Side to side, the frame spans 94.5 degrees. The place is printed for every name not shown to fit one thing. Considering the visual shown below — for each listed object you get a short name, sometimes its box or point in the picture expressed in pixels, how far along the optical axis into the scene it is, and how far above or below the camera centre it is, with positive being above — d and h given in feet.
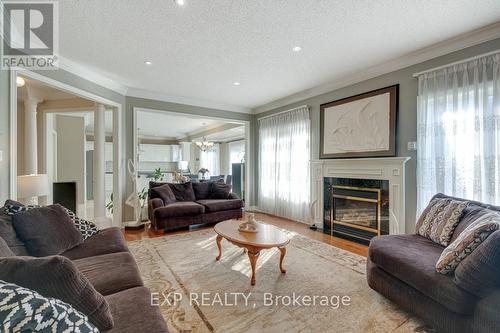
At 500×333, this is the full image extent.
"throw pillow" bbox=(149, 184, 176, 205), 14.80 -1.75
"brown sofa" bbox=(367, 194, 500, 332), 4.66 -2.70
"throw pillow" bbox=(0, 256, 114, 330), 2.64 -1.34
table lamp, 8.15 -0.66
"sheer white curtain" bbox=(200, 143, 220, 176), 33.68 +0.96
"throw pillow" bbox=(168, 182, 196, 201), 16.07 -1.76
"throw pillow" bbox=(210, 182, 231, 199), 17.35 -1.80
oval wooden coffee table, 7.59 -2.54
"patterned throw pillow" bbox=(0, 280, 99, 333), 2.06 -1.38
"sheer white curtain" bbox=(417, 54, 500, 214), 8.29 +1.32
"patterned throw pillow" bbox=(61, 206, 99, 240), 7.30 -1.95
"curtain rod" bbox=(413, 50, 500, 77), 8.40 +4.05
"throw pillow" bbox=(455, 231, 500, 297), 4.63 -2.13
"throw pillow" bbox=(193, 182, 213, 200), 17.22 -1.75
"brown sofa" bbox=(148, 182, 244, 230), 13.64 -2.42
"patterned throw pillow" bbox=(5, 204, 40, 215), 6.02 -1.10
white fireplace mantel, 10.68 -0.45
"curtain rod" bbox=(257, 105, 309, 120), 15.71 +4.09
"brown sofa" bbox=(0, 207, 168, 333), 3.50 -2.30
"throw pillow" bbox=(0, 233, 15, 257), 4.06 -1.50
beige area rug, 5.75 -3.89
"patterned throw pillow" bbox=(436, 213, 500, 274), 5.08 -1.79
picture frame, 11.28 +2.22
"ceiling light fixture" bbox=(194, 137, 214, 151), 27.37 +2.69
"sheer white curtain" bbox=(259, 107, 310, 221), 15.88 +0.17
